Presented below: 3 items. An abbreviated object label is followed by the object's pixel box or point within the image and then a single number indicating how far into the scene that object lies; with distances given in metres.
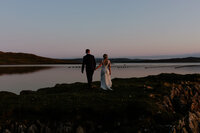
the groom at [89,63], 15.99
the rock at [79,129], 9.78
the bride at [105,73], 16.14
